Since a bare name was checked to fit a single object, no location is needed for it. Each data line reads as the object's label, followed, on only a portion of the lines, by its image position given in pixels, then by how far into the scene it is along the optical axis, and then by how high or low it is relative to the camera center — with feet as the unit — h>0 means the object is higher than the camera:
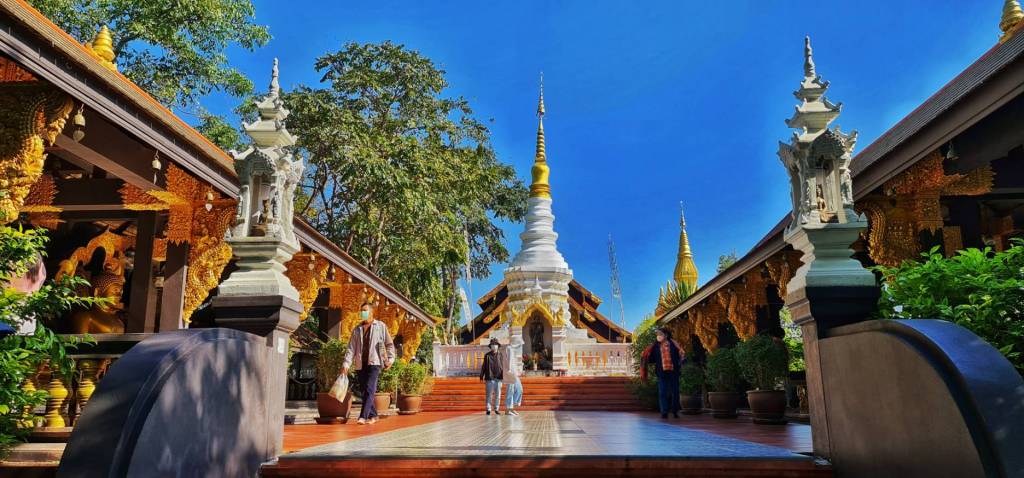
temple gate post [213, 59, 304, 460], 14.80 +2.71
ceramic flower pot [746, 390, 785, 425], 28.60 -1.50
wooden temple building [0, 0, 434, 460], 16.38 +6.08
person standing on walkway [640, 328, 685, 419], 34.64 +0.22
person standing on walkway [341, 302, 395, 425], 28.84 +0.77
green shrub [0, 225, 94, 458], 13.14 +0.69
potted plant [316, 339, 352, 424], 35.12 +0.43
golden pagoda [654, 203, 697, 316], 99.30 +14.62
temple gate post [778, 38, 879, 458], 13.69 +2.69
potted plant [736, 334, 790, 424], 28.66 -0.22
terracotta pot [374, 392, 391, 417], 37.37 -1.58
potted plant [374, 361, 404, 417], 37.70 -0.87
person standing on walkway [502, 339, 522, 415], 35.81 -0.56
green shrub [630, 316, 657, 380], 46.47 +2.04
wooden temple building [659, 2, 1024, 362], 18.19 +6.13
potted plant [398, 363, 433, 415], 43.06 -0.98
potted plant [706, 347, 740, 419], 34.30 -0.74
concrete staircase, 51.49 -1.82
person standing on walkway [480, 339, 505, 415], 35.58 +0.20
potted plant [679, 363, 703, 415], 40.29 -1.07
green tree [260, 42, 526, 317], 53.98 +16.61
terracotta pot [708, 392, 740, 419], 34.63 -1.70
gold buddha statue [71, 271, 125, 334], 29.43 +2.53
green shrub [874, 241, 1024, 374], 11.61 +1.27
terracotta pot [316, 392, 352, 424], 31.71 -1.62
